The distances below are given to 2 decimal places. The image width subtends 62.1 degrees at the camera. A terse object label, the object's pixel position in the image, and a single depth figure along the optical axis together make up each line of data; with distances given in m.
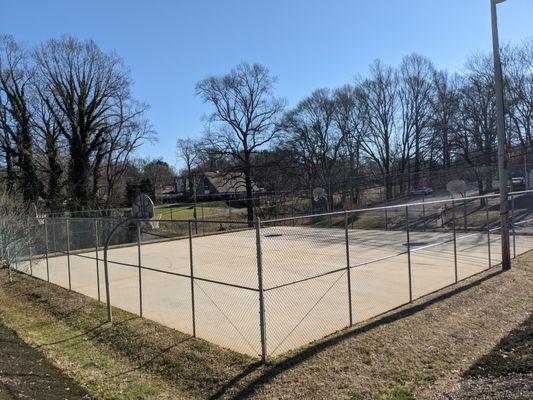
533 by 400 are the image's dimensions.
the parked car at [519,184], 33.84
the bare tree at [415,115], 60.38
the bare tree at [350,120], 63.19
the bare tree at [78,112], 41.31
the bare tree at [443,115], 56.06
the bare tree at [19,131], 38.75
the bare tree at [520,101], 41.09
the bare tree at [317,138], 61.75
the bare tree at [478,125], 48.53
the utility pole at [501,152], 11.27
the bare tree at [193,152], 49.55
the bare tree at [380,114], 61.91
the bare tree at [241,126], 49.16
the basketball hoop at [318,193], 37.94
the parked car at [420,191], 44.97
